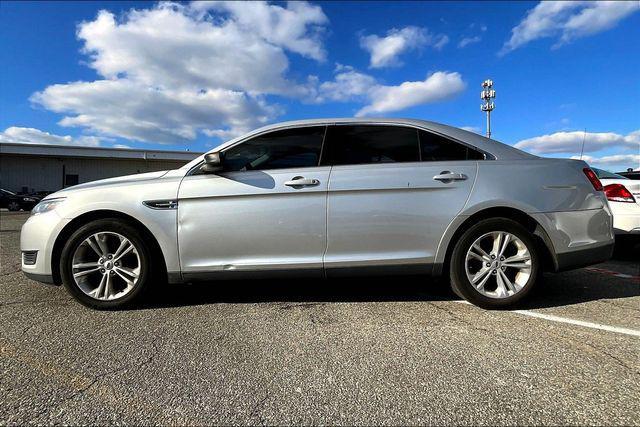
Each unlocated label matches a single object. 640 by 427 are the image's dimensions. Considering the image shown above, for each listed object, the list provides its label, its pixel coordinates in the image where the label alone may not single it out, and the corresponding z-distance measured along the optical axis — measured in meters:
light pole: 37.06
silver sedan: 3.62
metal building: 30.19
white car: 5.38
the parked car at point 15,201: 23.33
